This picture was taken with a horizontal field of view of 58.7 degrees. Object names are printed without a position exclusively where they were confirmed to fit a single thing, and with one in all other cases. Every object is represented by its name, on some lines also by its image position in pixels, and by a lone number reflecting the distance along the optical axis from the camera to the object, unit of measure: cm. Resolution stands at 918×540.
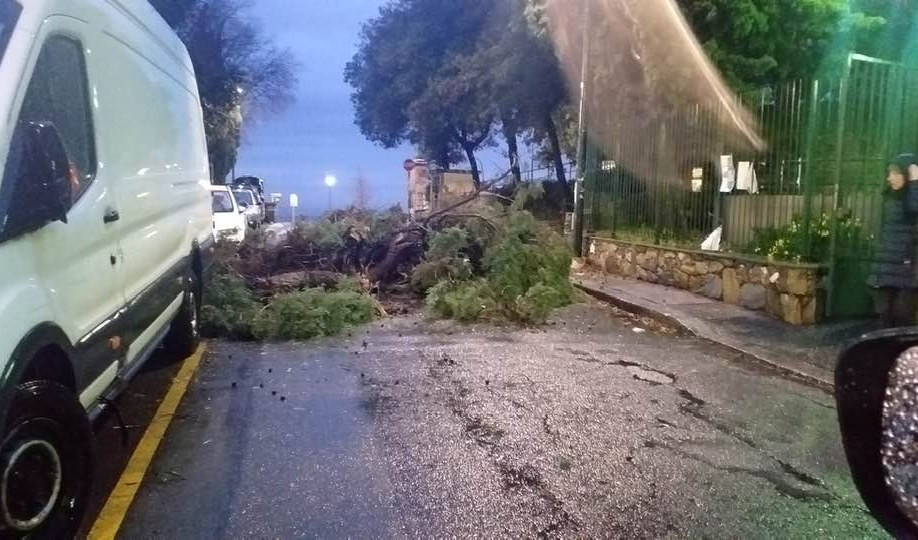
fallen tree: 945
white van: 322
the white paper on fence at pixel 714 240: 1155
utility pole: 1586
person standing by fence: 769
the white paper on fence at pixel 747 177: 1071
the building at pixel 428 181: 2380
